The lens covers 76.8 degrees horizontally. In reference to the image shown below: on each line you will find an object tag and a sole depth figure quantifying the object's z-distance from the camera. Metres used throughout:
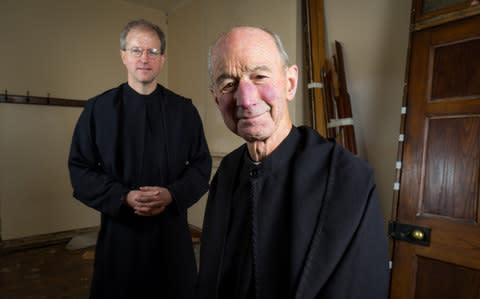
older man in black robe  0.75
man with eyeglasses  1.59
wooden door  1.68
